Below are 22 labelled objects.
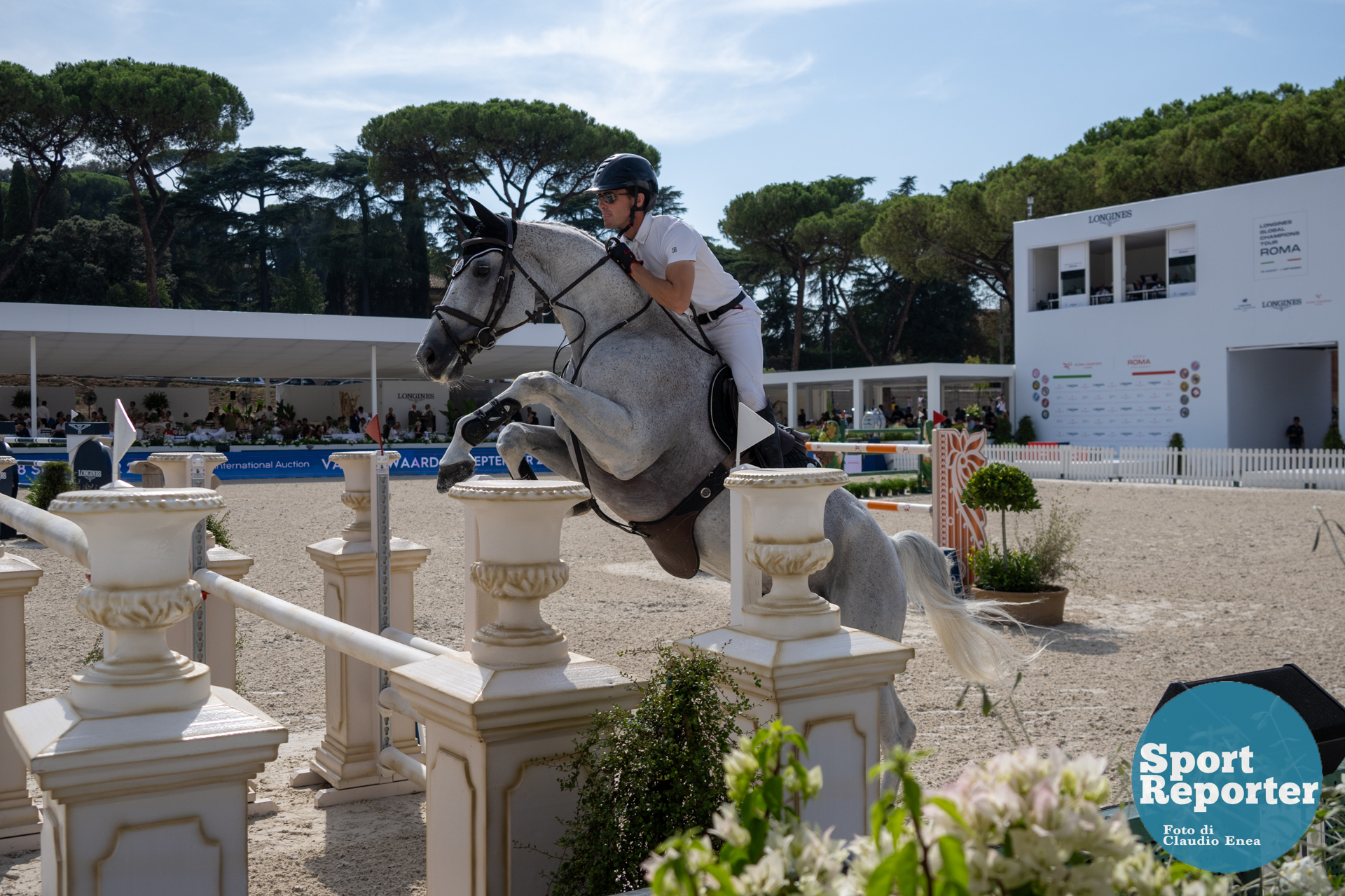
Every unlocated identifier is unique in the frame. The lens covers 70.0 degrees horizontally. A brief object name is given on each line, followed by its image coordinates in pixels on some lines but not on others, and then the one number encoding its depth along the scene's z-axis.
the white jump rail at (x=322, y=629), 1.72
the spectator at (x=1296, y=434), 23.27
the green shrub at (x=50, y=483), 10.94
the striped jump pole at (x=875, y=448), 8.27
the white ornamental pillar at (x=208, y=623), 3.43
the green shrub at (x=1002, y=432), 26.81
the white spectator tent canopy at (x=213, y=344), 20.67
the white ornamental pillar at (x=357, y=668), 3.49
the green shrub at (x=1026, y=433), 26.95
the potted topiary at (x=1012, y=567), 6.92
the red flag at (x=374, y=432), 3.48
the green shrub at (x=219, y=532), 5.27
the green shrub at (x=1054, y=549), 7.31
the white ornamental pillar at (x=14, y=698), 2.96
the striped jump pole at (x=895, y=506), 9.18
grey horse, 2.93
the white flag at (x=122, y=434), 1.80
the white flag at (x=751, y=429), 2.80
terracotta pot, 6.89
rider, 3.01
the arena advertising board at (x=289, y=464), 21.72
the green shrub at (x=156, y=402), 28.91
